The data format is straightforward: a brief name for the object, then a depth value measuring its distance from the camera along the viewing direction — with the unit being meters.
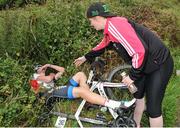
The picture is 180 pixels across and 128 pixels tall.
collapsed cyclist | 2.76
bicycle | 2.75
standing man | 2.28
